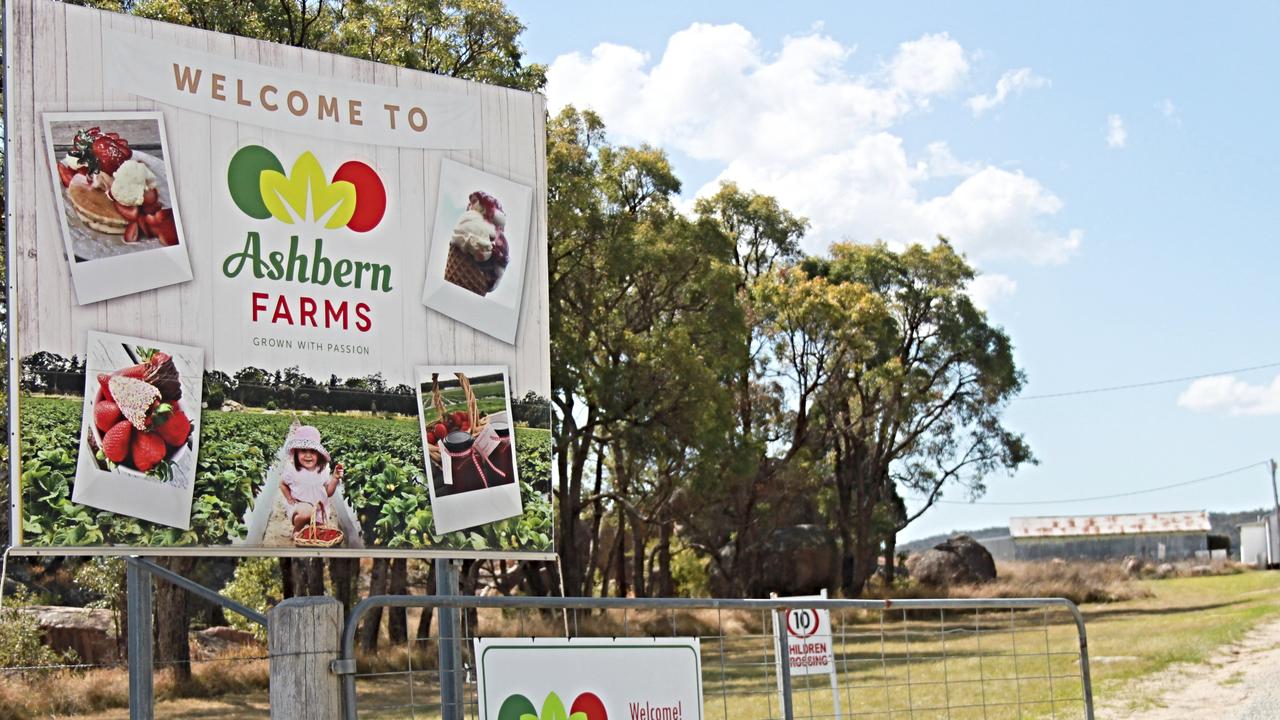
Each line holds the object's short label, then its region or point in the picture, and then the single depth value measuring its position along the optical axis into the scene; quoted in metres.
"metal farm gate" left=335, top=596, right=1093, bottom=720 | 5.04
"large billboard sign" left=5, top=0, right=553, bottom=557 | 6.10
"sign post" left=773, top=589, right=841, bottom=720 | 8.13
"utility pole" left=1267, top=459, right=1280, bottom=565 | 58.88
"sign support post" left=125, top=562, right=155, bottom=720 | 5.51
